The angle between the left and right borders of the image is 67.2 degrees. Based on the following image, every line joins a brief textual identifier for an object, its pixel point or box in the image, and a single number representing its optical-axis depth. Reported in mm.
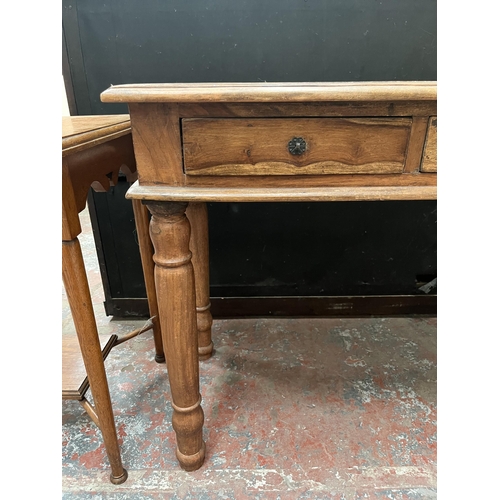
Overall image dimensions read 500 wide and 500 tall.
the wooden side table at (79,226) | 700
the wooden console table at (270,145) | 632
